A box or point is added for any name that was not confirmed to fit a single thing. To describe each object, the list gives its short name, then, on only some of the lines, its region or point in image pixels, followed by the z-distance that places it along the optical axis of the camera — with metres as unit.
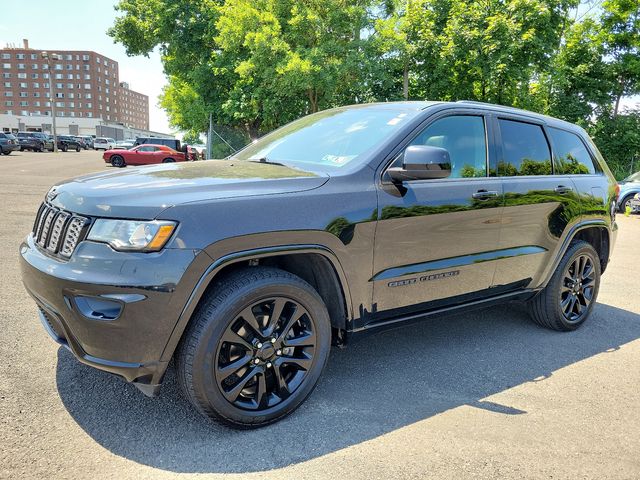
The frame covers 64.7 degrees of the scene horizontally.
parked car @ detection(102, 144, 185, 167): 29.17
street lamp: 44.44
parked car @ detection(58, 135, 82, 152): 53.41
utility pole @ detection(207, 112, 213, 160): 18.47
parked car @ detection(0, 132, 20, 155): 34.25
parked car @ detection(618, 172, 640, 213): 14.53
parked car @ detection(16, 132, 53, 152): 43.71
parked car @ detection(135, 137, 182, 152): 30.58
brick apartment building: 123.00
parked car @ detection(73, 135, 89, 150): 64.35
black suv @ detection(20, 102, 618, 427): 2.39
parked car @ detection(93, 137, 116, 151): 66.81
